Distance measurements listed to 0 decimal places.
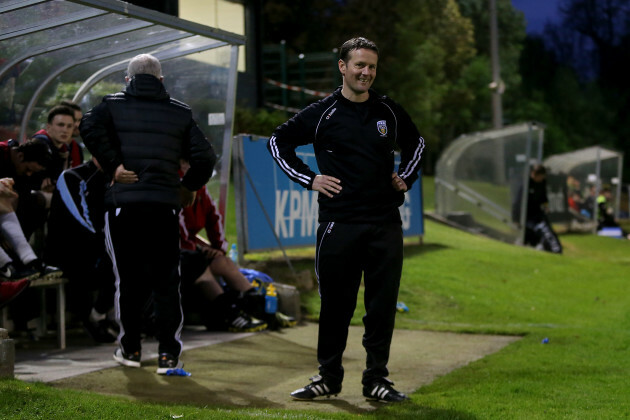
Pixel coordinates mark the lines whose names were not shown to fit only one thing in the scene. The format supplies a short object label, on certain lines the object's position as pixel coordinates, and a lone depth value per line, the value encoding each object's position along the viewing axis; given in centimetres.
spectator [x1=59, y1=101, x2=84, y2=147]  1551
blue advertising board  2082
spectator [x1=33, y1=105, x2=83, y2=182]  1532
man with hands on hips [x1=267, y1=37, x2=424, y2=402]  1037
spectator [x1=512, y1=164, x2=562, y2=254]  3979
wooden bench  1420
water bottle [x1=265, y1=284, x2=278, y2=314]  1758
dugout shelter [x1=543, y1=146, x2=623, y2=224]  5755
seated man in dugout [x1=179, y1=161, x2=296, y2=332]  1704
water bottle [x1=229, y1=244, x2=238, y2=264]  2038
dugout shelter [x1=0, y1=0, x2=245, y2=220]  1414
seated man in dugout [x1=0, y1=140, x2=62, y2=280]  1359
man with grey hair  1205
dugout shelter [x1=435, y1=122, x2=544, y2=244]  4064
